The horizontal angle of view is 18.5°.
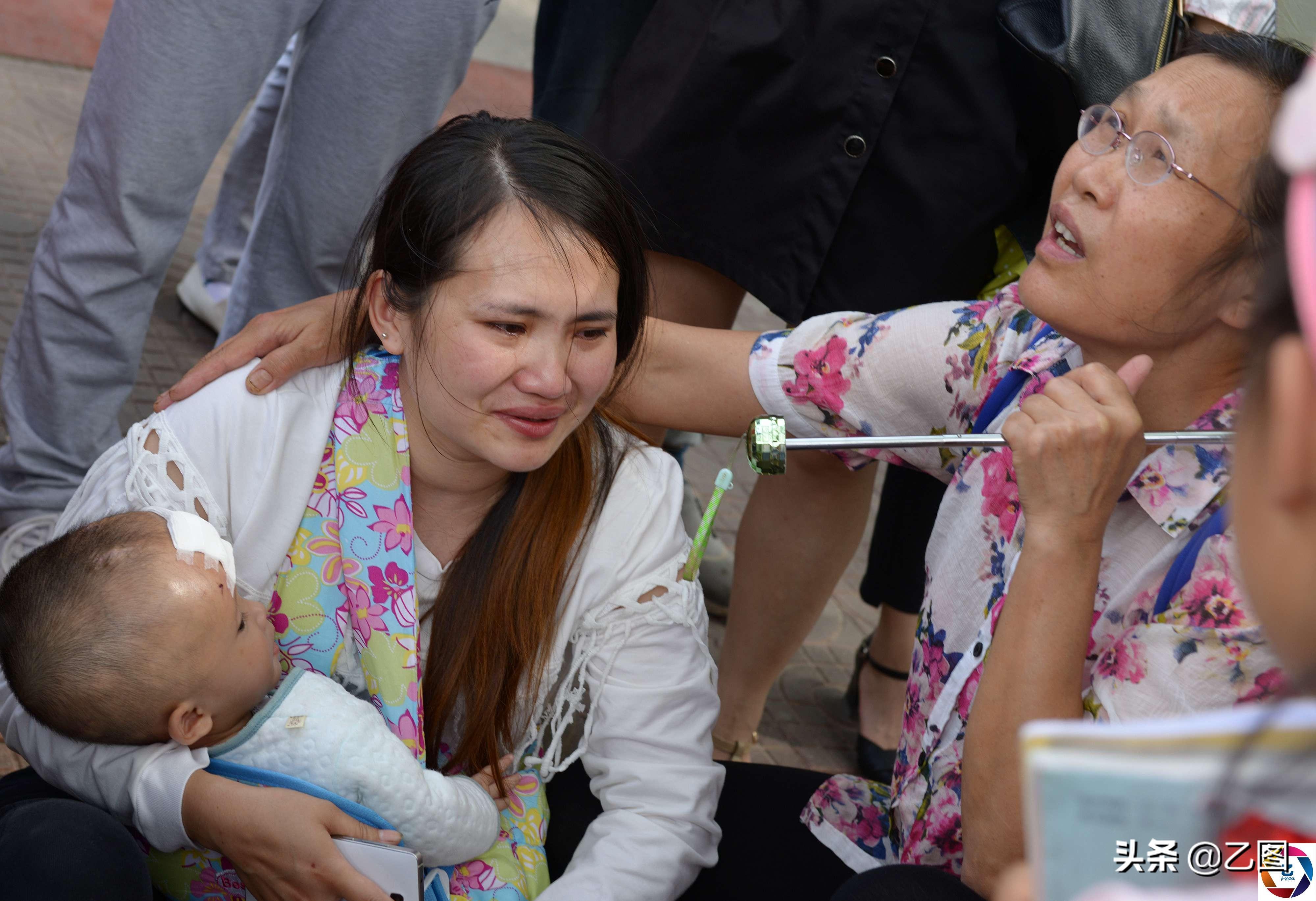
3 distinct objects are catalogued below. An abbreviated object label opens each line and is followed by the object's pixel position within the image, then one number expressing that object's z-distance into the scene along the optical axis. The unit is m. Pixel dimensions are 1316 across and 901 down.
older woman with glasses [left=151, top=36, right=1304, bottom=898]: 2.44
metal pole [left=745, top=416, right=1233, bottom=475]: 2.54
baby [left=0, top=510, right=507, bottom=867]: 2.46
